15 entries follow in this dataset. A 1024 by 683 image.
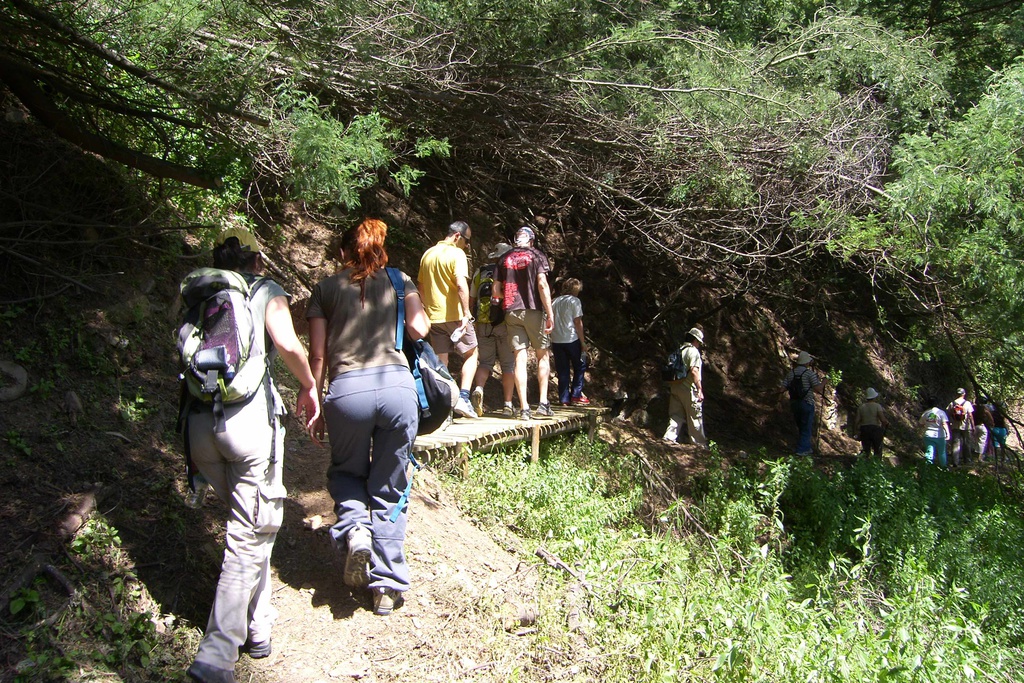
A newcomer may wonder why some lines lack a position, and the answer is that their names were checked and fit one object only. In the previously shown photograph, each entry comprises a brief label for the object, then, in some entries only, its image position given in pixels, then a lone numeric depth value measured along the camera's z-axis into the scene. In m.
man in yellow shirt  7.07
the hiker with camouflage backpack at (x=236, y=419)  3.79
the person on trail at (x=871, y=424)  13.46
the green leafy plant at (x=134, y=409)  5.81
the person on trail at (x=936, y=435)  14.04
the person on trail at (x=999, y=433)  13.98
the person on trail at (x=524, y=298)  8.05
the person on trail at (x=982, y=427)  15.94
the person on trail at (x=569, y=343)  9.84
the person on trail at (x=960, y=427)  15.55
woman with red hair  4.36
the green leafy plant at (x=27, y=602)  3.99
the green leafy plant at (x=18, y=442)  5.01
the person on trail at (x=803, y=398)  12.83
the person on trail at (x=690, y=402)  11.28
